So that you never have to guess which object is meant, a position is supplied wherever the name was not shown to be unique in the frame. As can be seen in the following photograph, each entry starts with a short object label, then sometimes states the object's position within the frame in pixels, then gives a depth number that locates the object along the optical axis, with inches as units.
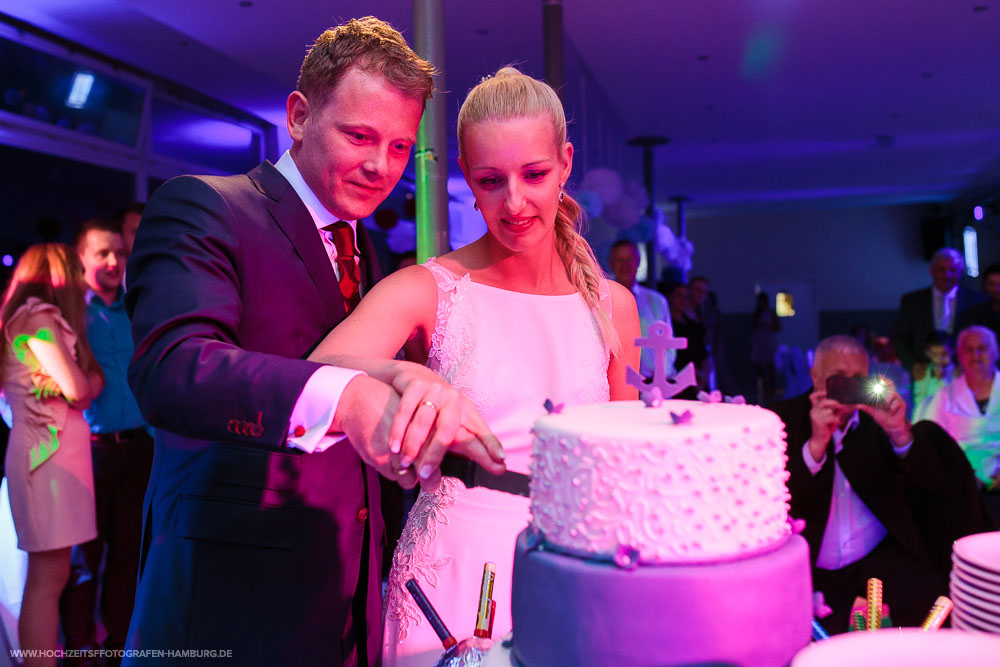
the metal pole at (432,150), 126.7
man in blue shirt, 145.9
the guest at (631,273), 207.0
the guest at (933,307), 248.5
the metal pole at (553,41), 190.2
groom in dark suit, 52.1
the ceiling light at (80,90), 251.3
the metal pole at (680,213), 600.4
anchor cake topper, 37.0
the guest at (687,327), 276.7
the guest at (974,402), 167.6
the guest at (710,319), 391.9
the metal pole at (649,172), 403.6
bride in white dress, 57.1
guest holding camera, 119.3
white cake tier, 31.0
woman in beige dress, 130.2
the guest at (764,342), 532.1
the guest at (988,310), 219.8
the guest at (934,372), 200.7
